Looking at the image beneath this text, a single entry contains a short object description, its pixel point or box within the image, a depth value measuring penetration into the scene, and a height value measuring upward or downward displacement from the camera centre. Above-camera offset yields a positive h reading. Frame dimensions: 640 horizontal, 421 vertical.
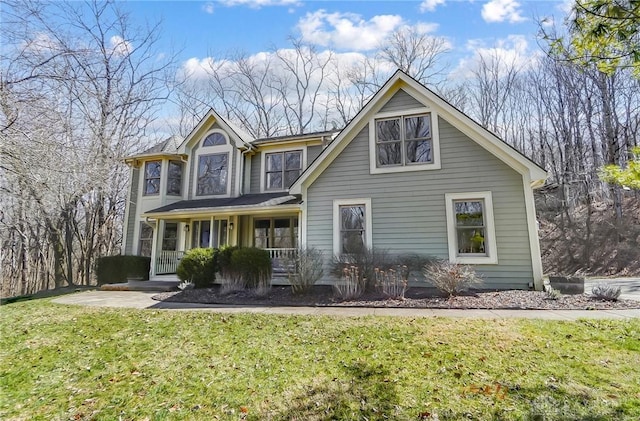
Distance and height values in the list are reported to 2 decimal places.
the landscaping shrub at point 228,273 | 10.02 -0.56
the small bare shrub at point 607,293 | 7.36 -0.89
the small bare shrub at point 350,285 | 8.41 -0.82
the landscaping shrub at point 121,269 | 13.73 -0.57
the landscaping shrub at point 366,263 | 9.03 -0.21
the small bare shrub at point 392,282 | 8.35 -0.73
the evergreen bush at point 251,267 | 10.12 -0.36
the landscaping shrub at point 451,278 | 8.08 -0.58
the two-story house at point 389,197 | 9.23 +1.99
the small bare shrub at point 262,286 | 9.27 -0.94
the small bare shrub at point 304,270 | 9.14 -0.43
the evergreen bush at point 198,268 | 10.95 -0.42
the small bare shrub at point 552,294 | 7.54 -0.94
